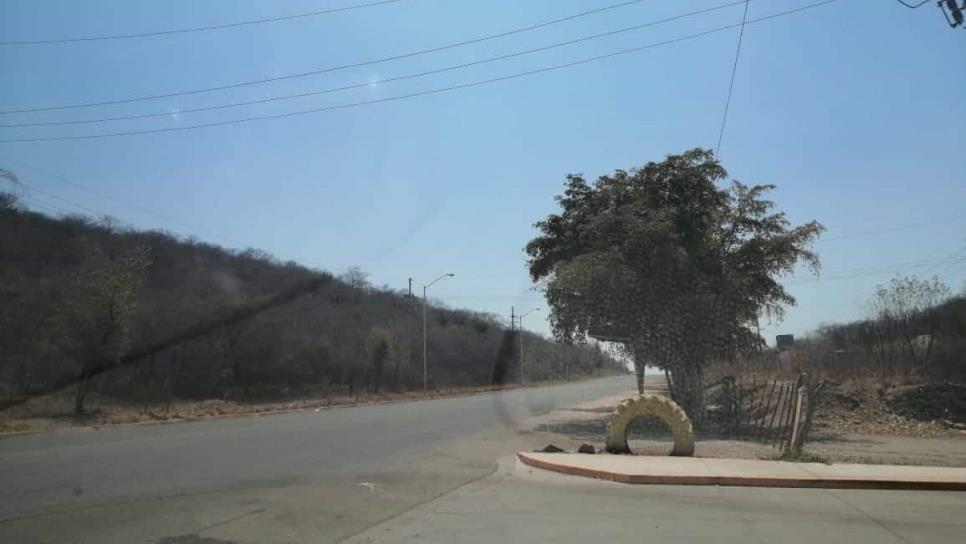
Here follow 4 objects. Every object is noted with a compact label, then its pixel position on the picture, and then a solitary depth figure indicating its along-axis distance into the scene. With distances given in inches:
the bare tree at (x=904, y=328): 1373.0
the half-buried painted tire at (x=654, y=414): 554.9
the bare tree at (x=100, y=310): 1282.0
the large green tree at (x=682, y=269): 839.7
